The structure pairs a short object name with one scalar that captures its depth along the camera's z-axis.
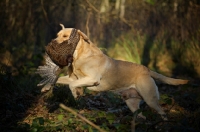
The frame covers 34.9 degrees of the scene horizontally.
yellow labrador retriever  5.70
